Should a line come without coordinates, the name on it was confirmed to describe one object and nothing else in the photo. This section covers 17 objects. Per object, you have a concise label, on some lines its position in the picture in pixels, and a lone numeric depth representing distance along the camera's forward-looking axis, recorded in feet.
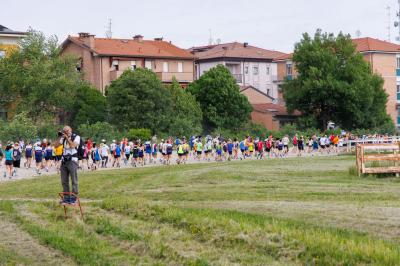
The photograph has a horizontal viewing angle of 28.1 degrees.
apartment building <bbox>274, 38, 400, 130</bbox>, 288.92
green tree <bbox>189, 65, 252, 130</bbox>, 245.45
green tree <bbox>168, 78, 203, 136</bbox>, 211.61
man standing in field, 58.29
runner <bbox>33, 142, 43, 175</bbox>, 130.22
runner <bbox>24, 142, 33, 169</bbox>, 138.62
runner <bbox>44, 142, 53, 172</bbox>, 131.95
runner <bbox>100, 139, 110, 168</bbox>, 140.87
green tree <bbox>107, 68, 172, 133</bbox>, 217.56
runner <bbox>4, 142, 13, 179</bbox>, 119.85
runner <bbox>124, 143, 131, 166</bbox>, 148.63
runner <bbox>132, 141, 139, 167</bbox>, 146.41
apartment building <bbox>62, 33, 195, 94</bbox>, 260.83
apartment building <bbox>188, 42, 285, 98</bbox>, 297.94
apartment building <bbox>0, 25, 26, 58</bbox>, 251.60
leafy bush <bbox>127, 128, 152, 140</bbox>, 197.88
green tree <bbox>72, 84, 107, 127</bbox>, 227.40
